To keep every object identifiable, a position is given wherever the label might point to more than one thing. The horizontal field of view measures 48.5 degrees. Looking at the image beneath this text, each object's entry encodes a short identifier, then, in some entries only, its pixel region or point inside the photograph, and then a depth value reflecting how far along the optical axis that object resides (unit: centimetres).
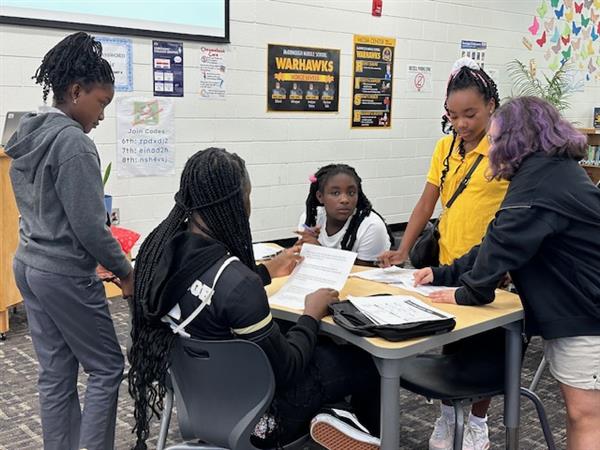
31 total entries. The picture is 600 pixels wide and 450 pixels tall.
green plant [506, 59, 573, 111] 708
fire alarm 579
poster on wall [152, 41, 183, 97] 462
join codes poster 454
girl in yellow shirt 230
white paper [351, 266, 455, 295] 222
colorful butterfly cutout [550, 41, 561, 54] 746
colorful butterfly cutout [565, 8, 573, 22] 752
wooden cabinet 345
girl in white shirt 275
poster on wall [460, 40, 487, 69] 657
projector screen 402
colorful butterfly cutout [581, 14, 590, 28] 768
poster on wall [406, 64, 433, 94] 621
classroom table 171
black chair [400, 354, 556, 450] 201
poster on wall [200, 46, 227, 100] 485
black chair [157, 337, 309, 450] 155
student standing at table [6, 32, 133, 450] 192
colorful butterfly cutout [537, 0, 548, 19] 720
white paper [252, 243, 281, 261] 258
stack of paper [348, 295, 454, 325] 178
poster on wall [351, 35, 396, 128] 580
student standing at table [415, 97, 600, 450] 182
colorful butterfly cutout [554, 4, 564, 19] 740
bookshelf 623
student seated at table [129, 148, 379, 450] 157
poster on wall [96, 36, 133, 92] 436
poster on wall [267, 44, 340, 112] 526
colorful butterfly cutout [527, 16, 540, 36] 716
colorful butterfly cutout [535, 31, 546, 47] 727
